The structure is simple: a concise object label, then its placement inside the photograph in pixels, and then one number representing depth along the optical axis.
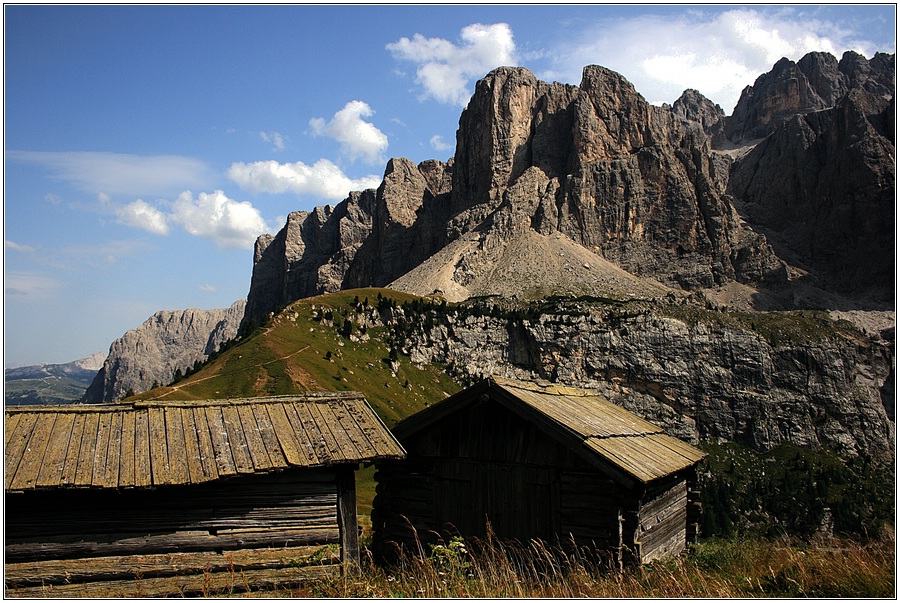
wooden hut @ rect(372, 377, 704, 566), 14.86
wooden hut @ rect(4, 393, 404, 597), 12.69
